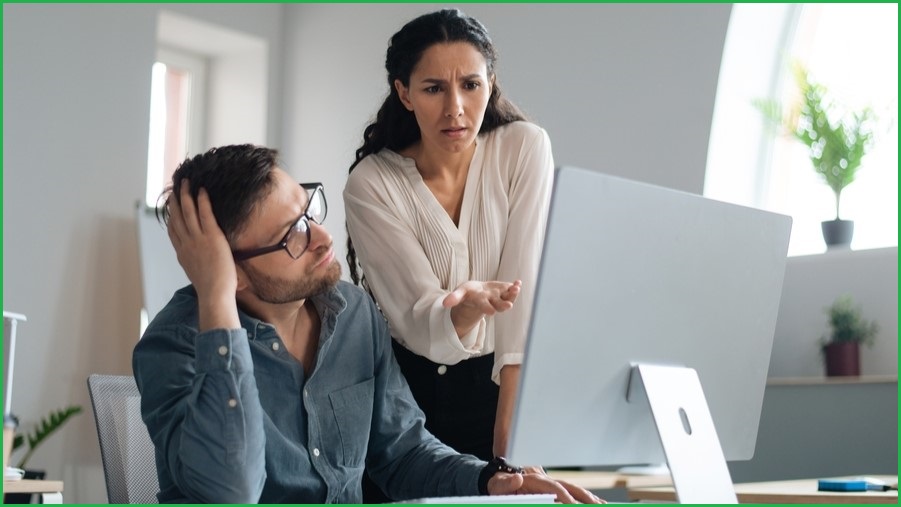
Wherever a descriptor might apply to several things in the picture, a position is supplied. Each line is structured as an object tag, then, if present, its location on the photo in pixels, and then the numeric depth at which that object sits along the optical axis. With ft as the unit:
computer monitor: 3.84
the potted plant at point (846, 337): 12.47
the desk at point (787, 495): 5.74
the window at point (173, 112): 18.70
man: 4.43
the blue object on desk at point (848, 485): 6.30
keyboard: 3.60
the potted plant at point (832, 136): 13.00
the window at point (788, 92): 13.73
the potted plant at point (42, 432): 15.29
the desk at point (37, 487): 8.30
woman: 5.98
